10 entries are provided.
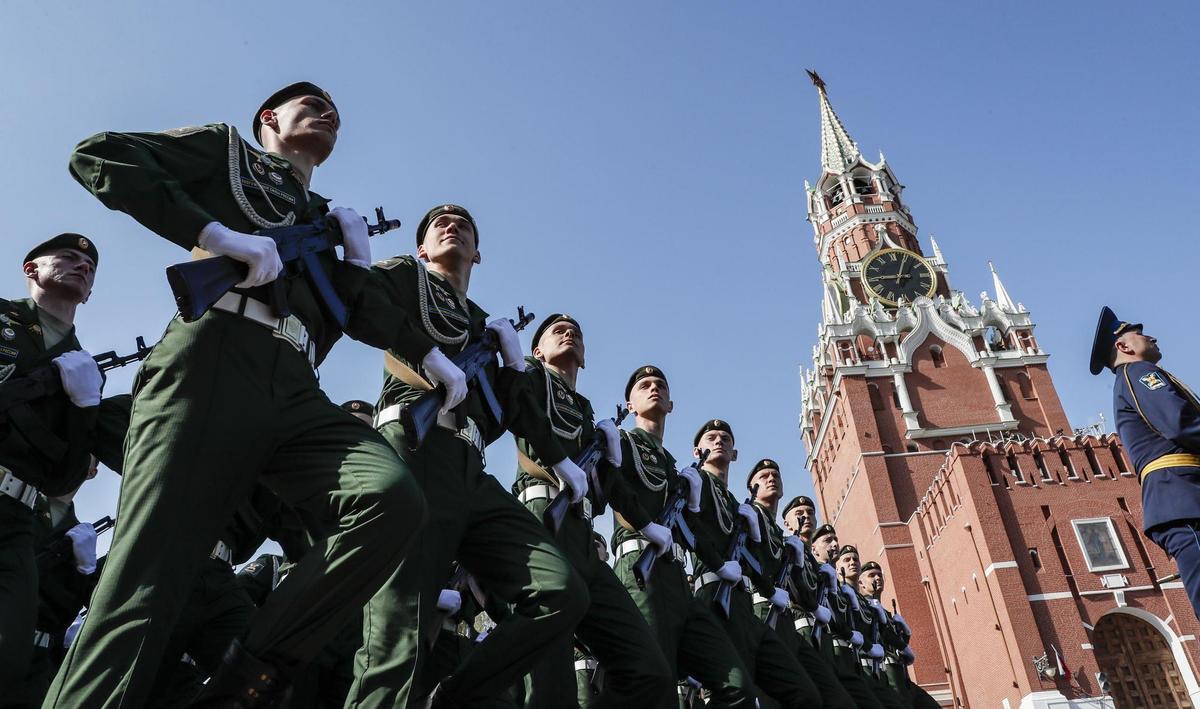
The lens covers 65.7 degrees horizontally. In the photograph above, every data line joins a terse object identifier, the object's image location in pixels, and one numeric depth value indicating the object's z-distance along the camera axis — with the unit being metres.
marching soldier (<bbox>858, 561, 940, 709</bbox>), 11.71
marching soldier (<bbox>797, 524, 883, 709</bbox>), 8.87
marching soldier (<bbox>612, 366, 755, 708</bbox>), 5.70
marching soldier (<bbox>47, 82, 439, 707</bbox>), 2.56
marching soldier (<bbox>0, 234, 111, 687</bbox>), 3.64
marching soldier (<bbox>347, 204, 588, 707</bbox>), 3.52
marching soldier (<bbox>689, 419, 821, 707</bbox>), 6.76
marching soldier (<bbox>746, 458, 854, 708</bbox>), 7.58
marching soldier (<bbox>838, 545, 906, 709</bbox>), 10.41
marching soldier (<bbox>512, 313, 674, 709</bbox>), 4.59
